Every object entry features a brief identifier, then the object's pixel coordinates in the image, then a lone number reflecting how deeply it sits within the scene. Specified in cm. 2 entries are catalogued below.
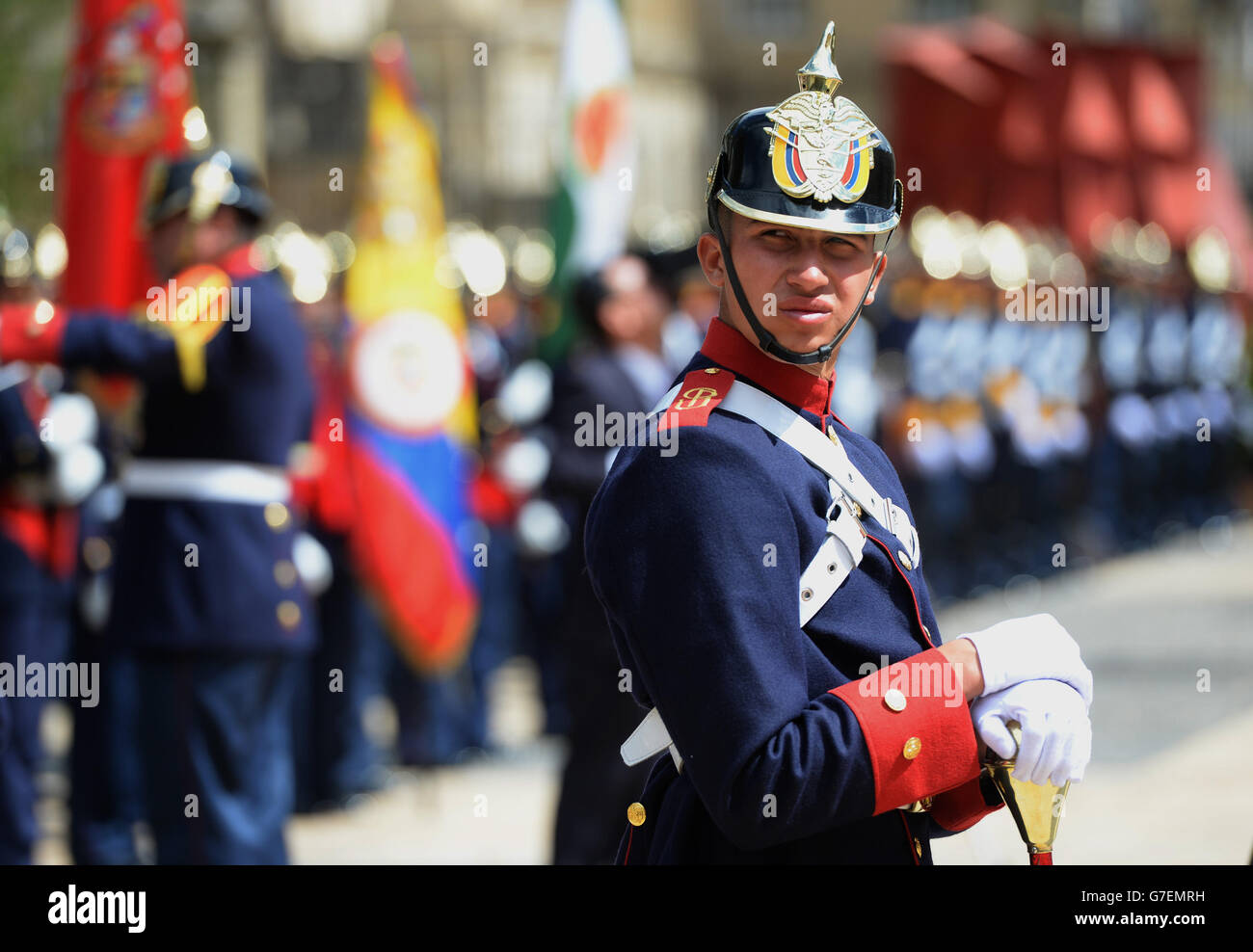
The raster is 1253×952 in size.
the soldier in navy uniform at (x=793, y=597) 541
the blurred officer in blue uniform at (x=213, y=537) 1117
